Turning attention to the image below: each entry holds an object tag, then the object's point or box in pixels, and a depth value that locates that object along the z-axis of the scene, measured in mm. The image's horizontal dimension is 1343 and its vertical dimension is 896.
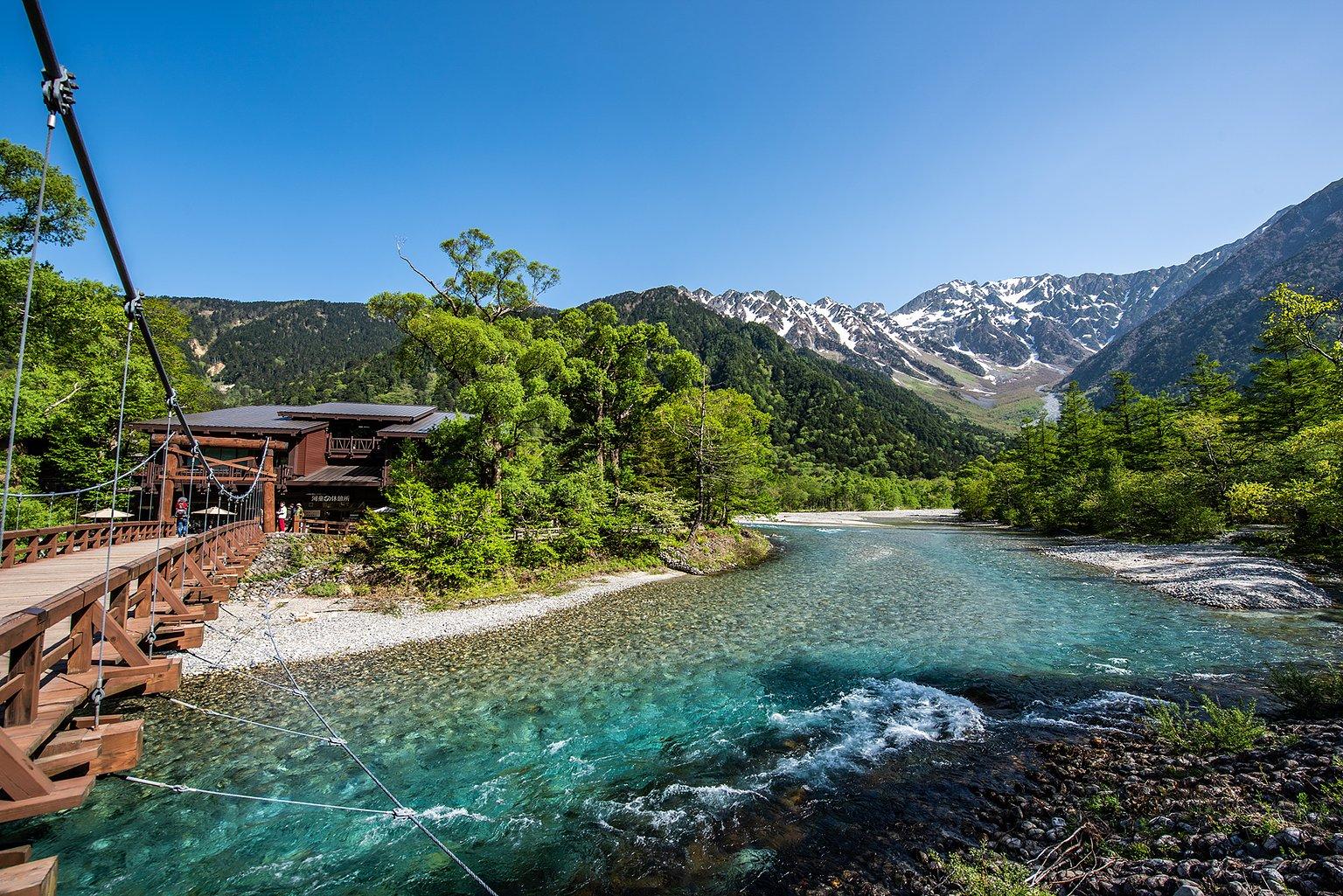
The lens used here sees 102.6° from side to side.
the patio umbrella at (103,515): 22039
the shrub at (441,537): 18688
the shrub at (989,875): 4586
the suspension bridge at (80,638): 3930
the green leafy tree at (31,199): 18766
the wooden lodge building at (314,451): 23672
